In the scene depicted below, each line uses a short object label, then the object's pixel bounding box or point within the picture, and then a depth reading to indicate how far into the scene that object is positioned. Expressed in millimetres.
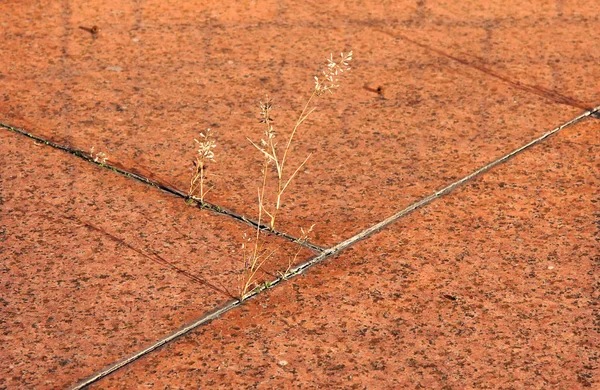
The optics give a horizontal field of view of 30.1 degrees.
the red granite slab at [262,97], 4160
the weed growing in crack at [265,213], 3529
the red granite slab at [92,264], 3207
